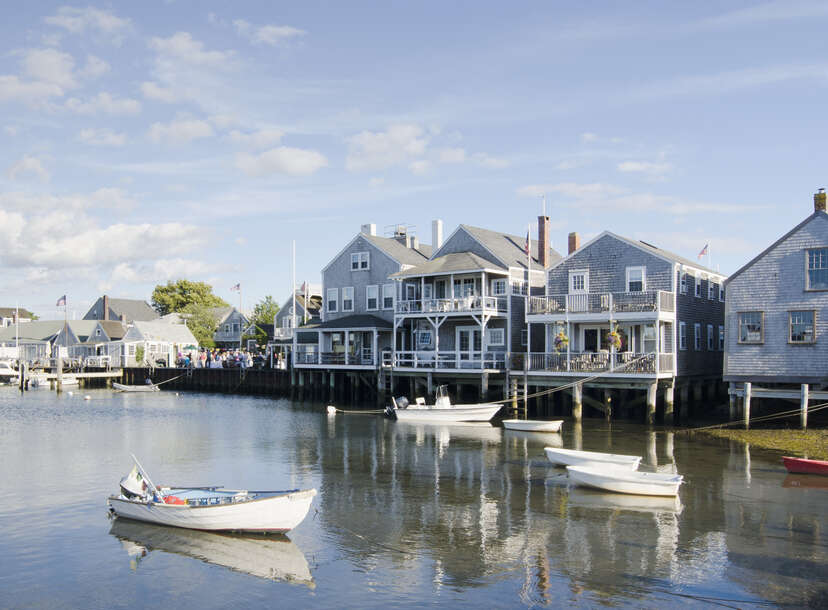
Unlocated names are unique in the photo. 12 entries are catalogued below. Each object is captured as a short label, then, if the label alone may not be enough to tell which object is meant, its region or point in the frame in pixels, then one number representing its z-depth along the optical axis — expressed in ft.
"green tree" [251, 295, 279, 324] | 307.17
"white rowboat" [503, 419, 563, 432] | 108.68
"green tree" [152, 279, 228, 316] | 380.99
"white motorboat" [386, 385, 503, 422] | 123.75
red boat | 74.05
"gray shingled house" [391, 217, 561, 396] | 141.59
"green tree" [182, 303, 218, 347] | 330.95
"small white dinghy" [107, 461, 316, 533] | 55.98
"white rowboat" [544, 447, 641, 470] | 73.15
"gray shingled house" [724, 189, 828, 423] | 104.63
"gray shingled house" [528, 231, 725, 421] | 118.11
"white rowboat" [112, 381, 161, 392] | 209.67
